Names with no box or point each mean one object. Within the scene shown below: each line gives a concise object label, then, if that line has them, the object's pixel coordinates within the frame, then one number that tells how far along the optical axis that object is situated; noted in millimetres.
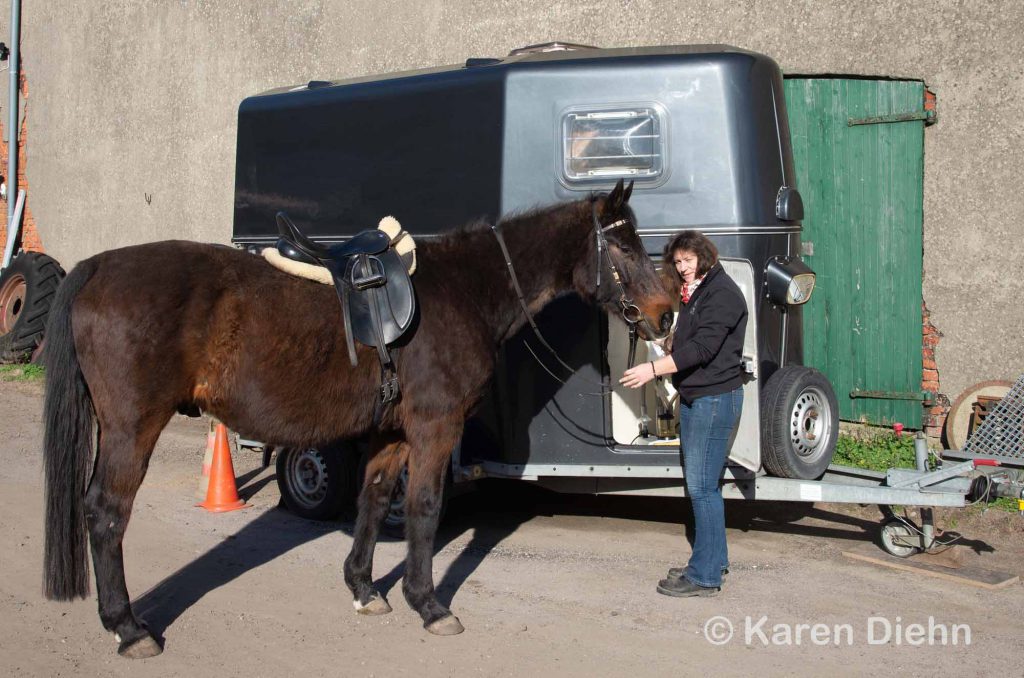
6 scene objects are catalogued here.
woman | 5242
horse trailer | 5883
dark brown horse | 4488
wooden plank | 5568
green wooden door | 8195
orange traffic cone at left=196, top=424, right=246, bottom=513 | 7383
